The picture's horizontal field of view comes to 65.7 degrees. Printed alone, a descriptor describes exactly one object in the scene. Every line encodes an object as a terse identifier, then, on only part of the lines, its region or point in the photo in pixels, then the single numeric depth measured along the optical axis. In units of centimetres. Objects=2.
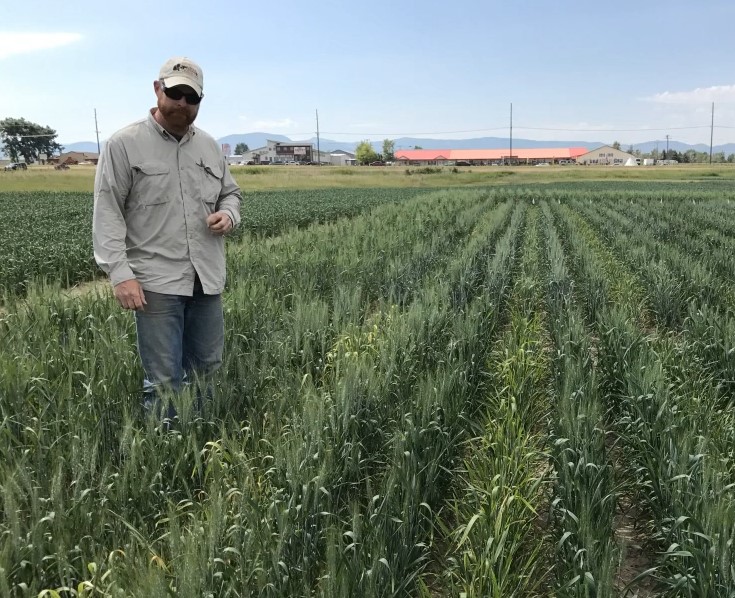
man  289
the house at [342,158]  13648
